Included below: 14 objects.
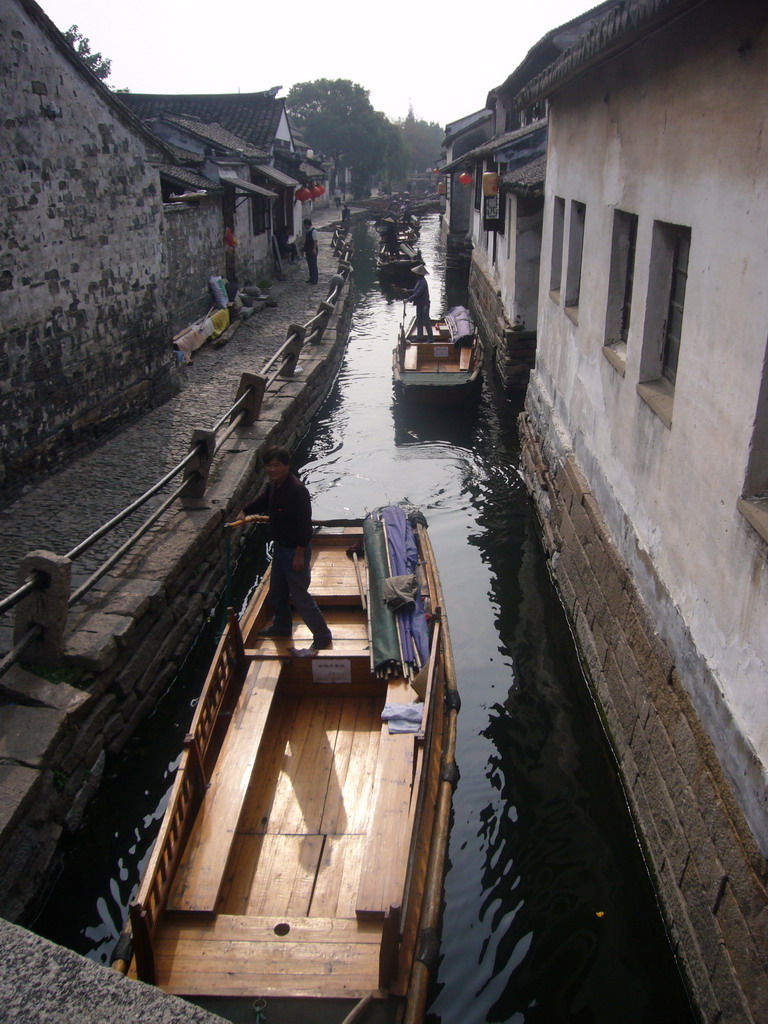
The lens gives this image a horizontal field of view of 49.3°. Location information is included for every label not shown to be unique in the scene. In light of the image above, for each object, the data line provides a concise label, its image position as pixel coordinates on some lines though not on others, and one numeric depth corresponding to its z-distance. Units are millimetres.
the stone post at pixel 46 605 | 6172
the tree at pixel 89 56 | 34156
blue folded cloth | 6102
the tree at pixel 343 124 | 68938
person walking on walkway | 26453
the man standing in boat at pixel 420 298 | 19266
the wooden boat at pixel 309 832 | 4336
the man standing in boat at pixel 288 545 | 6695
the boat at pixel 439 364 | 15695
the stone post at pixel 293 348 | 15500
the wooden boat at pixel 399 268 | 31562
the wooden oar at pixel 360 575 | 7945
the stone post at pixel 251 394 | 12047
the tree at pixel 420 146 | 123194
